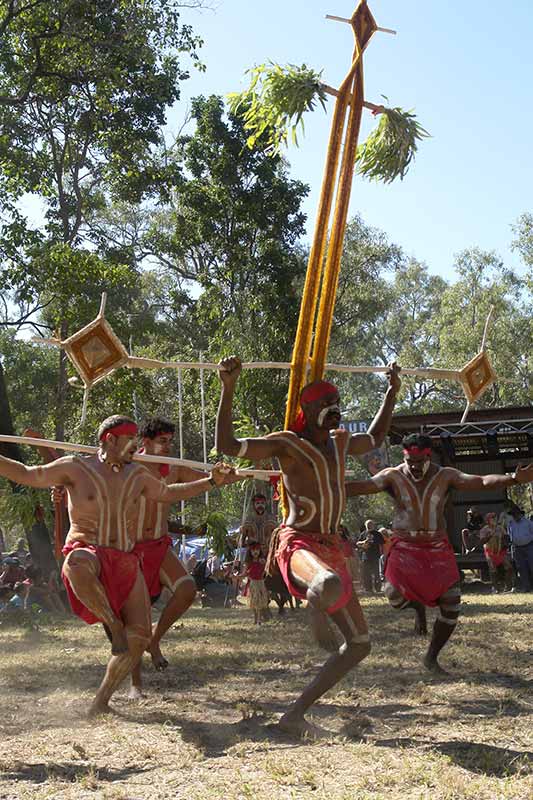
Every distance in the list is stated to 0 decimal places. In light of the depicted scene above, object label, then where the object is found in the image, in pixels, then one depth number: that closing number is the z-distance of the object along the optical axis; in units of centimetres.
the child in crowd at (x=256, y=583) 1294
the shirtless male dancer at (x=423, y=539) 782
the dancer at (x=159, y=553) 763
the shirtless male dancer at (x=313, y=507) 574
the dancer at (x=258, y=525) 1455
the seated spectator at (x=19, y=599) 1522
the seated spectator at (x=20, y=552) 1916
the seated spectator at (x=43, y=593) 1559
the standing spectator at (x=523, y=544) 1673
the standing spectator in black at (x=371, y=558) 1847
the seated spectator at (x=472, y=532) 2012
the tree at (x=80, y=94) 1599
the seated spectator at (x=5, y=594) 1608
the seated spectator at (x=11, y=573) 1656
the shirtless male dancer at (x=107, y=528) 626
